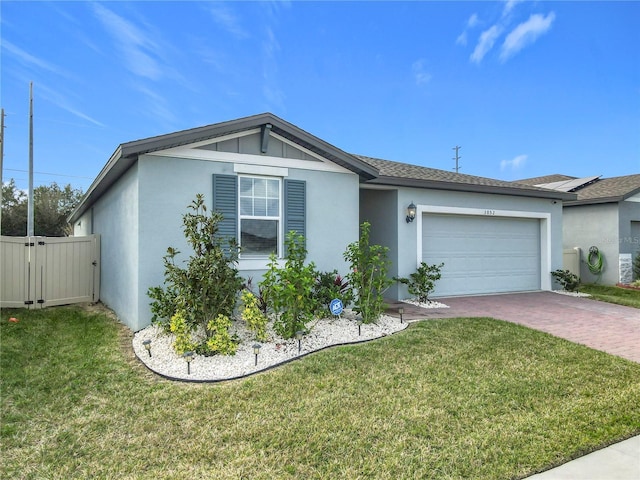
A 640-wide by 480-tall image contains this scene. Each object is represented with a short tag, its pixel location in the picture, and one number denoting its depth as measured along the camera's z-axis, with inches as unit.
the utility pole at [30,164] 720.3
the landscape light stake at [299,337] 209.2
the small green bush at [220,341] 197.0
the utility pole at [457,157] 1403.3
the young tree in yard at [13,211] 1079.6
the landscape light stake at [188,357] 179.2
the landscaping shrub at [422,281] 366.9
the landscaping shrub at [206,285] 202.5
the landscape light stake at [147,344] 201.0
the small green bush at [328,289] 276.8
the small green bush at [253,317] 214.7
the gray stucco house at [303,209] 255.6
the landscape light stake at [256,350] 186.1
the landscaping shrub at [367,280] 263.3
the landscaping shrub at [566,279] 452.8
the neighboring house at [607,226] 528.4
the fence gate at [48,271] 346.6
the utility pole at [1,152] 616.3
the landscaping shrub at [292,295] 219.6
